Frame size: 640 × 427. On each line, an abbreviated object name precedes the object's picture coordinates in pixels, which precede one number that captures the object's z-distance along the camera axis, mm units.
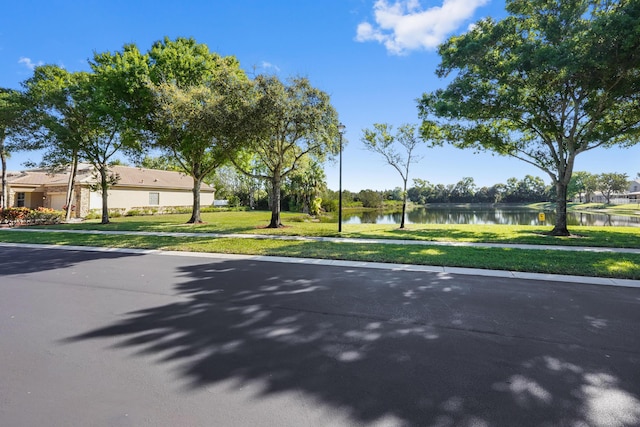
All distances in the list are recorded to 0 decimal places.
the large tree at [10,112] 17734
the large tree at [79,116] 16822
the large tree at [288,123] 13789
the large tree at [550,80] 10055
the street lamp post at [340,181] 13867
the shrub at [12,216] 19477
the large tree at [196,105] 14039
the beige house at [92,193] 26312
